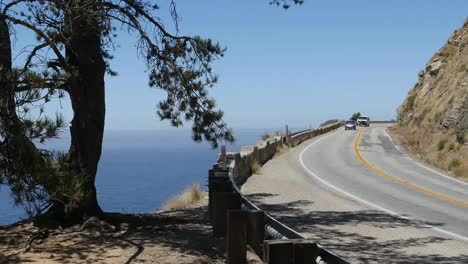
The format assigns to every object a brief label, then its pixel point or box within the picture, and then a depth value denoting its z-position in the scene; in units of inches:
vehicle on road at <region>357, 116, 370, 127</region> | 3337.6
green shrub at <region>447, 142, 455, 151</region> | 1176.0
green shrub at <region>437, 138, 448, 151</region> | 1230.9
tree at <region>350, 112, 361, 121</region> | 4141.7
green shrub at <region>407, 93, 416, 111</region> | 2315.2
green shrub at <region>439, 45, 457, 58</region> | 2184.3
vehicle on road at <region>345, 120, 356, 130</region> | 2753.4
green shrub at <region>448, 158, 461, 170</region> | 1011.3
